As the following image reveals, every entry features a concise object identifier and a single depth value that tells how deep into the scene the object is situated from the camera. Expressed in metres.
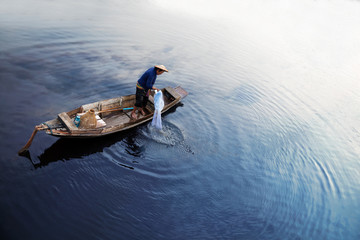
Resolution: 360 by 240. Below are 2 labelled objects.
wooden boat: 7.65
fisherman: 9.15
